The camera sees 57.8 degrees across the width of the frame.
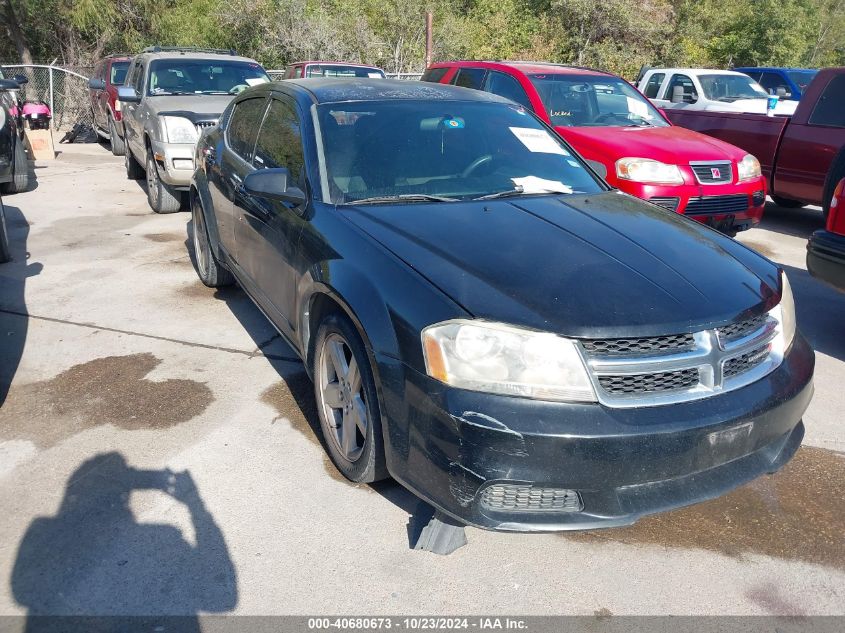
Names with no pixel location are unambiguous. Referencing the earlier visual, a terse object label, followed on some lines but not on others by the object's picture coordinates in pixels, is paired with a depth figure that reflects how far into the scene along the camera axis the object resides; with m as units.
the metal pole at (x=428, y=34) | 18.89
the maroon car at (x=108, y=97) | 13.18
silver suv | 8.16
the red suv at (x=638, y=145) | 7.06
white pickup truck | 12.40
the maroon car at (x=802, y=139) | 8.24
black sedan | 2.56
